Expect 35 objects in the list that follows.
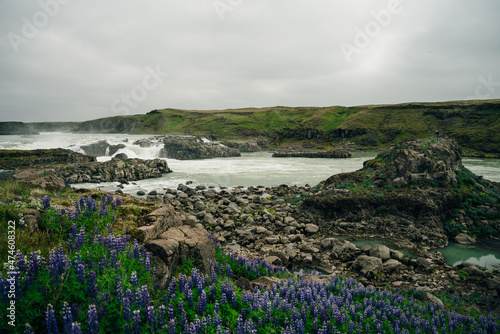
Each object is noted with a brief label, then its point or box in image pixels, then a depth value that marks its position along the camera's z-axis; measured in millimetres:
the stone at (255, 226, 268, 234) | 16339
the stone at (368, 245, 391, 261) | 12324
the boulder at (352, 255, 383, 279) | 10945
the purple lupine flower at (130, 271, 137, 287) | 4268
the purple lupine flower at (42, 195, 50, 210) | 6430
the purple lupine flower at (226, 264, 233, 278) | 7086
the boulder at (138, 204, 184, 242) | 6943
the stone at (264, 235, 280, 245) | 14883
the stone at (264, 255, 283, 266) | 11313
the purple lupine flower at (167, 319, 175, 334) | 3672
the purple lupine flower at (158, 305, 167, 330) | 3907
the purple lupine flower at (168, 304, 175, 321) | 4113
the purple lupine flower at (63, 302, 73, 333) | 3271
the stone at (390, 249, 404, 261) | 12305
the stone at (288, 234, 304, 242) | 15192
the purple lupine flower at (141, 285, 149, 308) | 3975
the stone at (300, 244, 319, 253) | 13484
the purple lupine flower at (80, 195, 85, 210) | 6811
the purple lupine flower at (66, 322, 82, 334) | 3125
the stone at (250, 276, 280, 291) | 6799
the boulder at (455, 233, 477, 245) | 15047
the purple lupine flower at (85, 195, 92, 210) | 6734
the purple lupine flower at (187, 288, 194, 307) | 4615
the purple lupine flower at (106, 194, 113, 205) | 7863
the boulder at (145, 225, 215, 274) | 6258
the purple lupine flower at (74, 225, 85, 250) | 4855
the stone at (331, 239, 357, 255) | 13242
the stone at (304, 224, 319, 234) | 16891
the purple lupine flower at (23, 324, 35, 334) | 3184
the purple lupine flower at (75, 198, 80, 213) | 6567
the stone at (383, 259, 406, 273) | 11302
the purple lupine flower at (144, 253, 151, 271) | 4948
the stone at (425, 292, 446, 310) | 7548
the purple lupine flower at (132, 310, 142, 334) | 3661
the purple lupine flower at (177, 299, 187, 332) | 4093
